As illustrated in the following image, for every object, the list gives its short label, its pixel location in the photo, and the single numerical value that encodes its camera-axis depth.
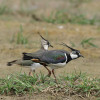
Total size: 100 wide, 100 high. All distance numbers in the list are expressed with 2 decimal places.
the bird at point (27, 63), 12.42
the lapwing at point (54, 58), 11.39
